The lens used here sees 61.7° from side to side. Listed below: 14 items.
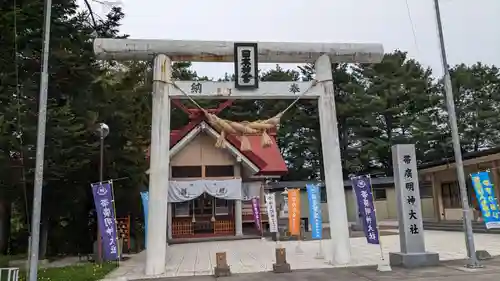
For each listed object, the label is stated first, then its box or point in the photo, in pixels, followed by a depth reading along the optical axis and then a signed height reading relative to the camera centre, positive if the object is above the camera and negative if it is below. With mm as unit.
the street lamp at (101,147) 12770 +2219
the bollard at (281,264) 9766 -1168
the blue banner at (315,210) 13336 +75
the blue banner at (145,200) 14342 +615
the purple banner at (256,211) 19844 +150
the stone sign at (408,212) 9719 -68
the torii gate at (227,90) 10367 +3283
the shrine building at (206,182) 20438 +1651
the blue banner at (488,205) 11484 +37
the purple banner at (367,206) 10341 +107
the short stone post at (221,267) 9523 -1164
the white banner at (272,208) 17281 +233
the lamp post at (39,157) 7297 +1165
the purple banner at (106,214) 11906 +155
